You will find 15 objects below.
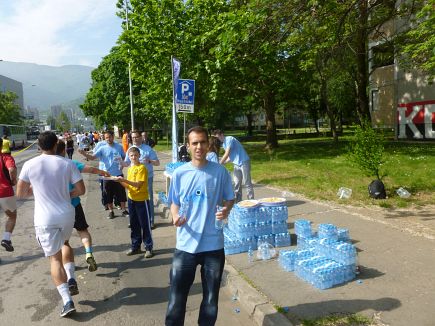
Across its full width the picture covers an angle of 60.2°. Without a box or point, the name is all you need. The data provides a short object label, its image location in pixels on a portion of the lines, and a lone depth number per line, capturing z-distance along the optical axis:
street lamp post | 19.65
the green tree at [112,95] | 41.06
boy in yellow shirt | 5.96
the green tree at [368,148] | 8.75
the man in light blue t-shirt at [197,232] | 3.16
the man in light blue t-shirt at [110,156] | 8.25
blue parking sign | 9.81
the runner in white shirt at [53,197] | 4.01
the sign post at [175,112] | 9.64
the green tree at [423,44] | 8.39
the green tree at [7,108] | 68.25
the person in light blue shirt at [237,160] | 8.41
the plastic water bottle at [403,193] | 8.75
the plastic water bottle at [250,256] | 5.41
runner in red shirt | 6.30
